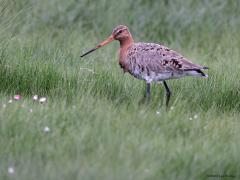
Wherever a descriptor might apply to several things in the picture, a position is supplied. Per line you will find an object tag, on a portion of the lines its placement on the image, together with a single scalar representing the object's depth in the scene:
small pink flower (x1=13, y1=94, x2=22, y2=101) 14.11
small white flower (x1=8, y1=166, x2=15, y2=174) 10.83
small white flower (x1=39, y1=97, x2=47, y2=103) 13.91
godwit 15.26
